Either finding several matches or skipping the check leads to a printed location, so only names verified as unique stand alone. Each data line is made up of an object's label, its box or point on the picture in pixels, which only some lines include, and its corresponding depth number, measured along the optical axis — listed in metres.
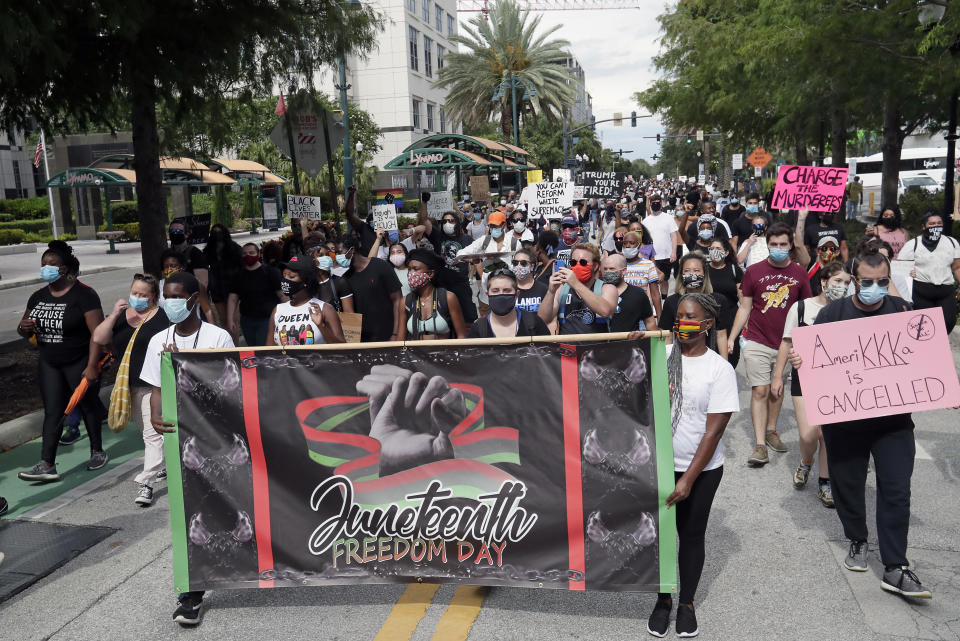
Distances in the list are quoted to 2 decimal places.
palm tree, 41.53
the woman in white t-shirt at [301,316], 6.39
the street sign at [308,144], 14.62
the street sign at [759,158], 36.12
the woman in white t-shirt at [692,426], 4.09
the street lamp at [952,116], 12.14
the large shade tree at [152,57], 7.48
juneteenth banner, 4.17
